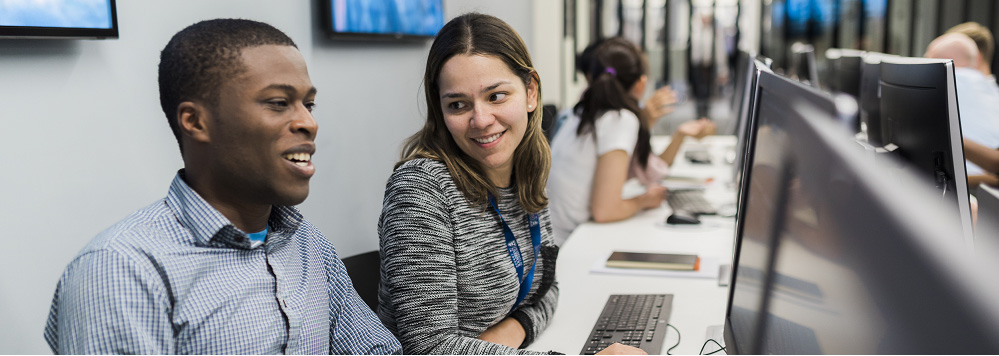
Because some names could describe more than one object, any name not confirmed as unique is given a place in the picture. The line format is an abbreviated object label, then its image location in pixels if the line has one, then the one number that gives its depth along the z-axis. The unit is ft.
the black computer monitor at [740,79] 10.21
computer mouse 7.82
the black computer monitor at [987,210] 3.12
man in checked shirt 2.42
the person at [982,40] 13.19
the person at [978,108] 10.22
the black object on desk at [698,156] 12.53
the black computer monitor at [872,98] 5.92
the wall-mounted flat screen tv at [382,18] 7.64
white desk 4.85
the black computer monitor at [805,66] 10.84
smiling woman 4.07
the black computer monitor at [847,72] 8.50
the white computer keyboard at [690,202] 8.52
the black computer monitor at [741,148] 6.70
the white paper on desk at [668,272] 6.00
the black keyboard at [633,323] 4.45
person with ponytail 8.00
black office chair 4.66
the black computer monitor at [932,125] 3.92
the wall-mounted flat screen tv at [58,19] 4.18
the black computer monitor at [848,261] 1.11
